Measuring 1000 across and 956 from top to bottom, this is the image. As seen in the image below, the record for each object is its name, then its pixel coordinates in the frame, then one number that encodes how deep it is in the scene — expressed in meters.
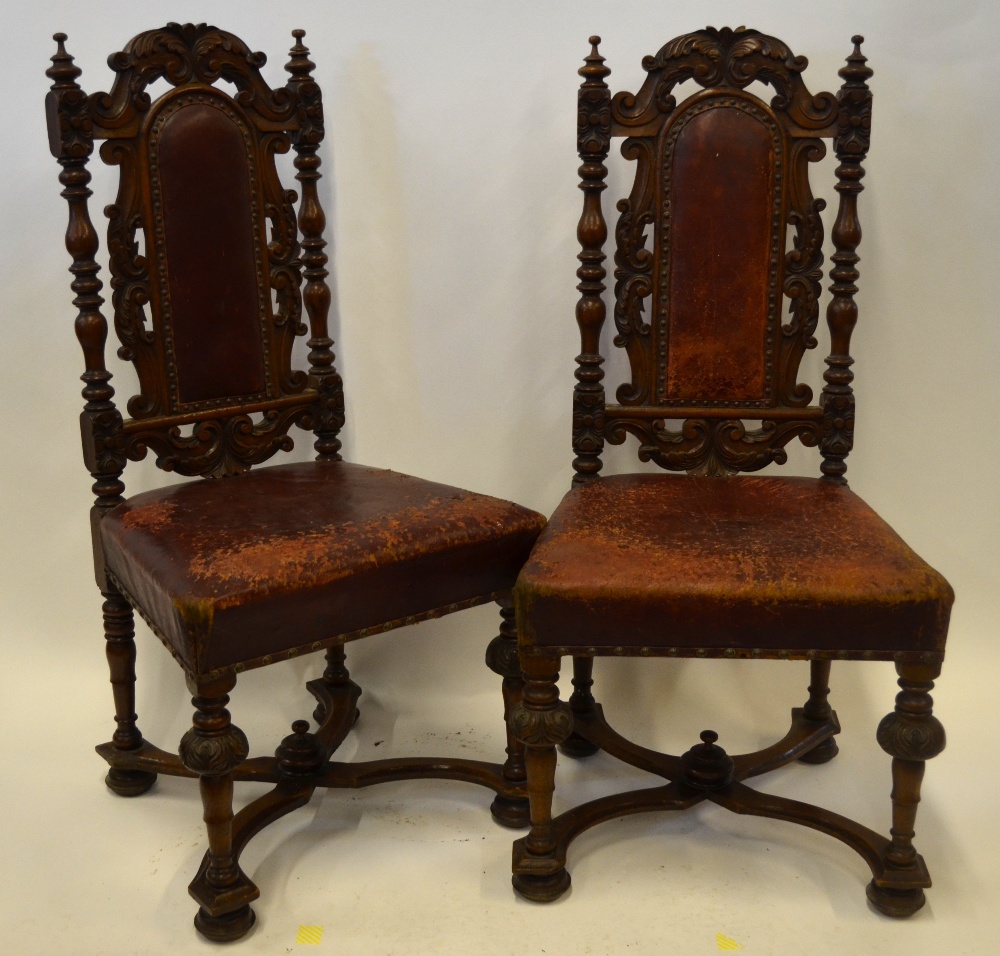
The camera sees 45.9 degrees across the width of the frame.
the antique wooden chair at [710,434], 1.83
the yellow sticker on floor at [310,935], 1.92
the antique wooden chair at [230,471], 1.83
